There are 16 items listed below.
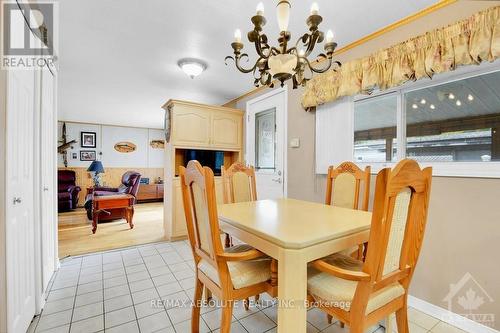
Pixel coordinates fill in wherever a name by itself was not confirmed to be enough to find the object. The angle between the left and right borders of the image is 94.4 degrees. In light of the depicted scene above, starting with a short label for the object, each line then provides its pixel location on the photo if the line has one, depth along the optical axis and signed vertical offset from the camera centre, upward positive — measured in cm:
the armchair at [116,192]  438 -54
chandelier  126 +70
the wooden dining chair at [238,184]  229 -19
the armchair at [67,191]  540 -64
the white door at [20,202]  124 -23
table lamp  528 -10
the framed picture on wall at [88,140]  657 +72
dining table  102 -36
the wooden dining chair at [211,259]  115 -52
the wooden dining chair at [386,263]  91 -44
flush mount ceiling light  268 +117
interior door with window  311 +36
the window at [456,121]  162 +35
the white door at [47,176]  192 -10
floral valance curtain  145 +81
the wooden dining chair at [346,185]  188 -17
